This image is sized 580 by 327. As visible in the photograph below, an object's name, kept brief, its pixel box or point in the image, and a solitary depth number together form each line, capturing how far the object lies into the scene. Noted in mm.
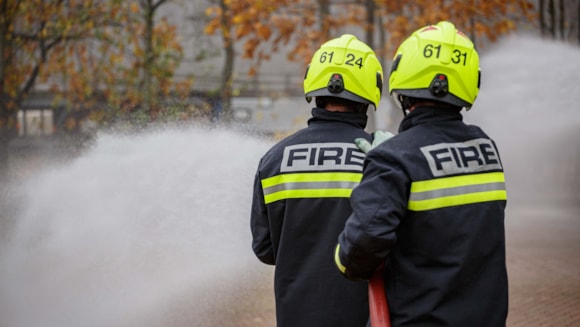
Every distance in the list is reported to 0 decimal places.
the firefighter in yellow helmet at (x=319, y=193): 3662
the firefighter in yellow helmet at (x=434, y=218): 2908
